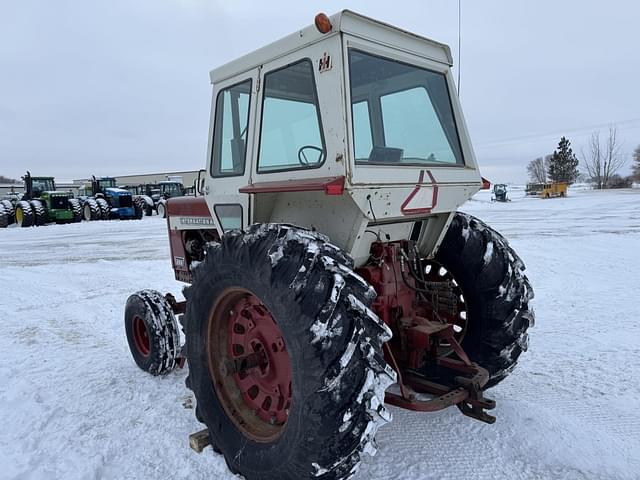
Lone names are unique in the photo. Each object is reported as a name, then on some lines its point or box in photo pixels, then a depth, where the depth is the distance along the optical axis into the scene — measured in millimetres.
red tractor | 2217
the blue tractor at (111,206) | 24781
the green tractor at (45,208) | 22484
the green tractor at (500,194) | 38875
